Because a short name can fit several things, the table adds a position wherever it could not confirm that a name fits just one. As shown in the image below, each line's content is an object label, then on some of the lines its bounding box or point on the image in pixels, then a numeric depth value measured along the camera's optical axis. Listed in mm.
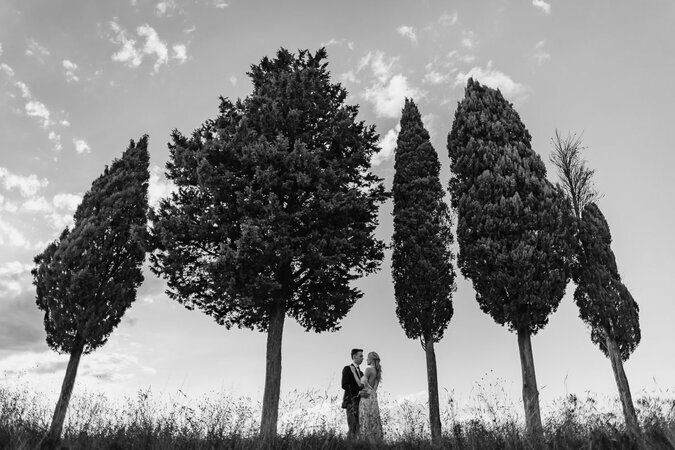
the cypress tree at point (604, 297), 15836
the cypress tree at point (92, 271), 16547
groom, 9852
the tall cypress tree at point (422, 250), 17375
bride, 9547
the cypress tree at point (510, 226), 15180
